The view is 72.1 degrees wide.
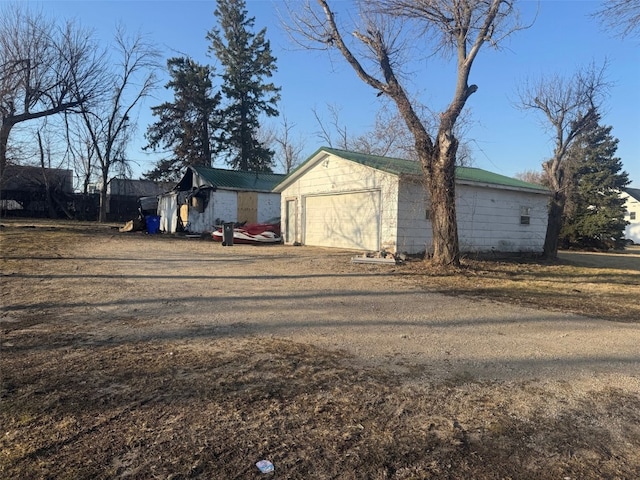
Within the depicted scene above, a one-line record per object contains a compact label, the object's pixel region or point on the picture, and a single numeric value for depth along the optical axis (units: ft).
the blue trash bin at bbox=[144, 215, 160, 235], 85.10
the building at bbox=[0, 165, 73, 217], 121.70
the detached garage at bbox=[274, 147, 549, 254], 46.16
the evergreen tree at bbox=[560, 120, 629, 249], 91.71
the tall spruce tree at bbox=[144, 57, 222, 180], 121.19
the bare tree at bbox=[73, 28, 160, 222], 112.98
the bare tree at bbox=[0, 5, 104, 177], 62.90
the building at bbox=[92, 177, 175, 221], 126.93
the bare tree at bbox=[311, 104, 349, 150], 102.75
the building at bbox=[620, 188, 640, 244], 157.48
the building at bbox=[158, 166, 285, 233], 77.36
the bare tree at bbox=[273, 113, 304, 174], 145.60
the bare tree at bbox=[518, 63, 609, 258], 58.34
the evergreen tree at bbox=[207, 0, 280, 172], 124.98
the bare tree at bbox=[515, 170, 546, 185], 208.41
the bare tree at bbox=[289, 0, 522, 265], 35.81
